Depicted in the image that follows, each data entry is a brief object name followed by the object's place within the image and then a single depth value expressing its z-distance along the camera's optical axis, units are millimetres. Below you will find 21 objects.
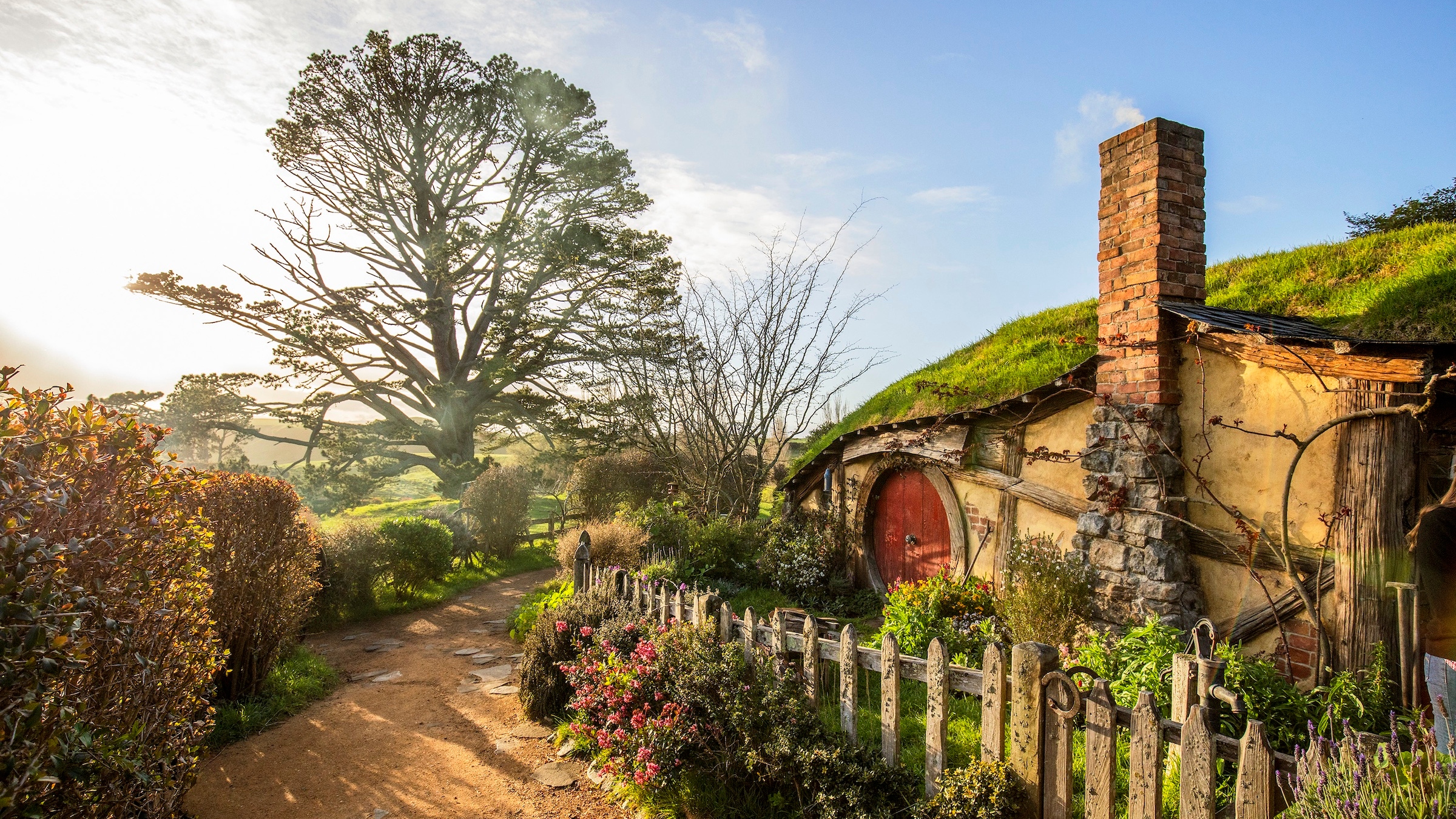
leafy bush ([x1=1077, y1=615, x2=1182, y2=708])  4461
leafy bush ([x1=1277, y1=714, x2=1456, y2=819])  2357
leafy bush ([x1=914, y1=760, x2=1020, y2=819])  3291
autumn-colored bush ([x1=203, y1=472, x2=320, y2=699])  6195
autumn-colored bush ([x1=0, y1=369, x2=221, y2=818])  2232
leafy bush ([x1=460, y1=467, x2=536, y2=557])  14570
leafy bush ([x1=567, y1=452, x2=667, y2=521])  17688
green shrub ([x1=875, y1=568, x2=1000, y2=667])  6336
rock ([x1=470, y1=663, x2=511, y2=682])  7398
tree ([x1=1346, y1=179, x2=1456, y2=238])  13367
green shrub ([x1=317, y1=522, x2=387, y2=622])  9867
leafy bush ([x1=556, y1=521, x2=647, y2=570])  9930
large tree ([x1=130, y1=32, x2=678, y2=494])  17500
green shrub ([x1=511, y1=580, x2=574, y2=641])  8109
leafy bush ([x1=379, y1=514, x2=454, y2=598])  11047
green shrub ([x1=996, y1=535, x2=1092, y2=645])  5977
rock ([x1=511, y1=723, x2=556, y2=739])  5840
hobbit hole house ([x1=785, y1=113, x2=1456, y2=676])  4457
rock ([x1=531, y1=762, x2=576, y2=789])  5027
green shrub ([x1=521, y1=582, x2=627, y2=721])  6141
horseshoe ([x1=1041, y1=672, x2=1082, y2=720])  3191
